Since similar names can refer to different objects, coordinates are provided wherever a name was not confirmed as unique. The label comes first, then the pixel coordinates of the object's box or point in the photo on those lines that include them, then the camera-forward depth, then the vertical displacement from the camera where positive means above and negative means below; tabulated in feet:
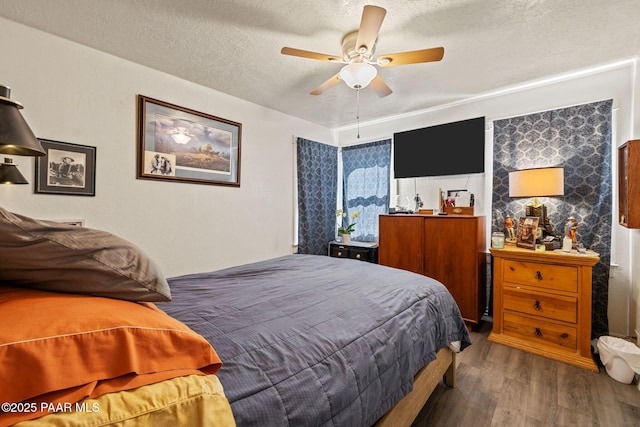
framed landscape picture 8.71 +2.29
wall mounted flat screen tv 10.88 +2.76
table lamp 8.32 +0.96
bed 1.73 -1.29
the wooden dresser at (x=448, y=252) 9.68 -1.39
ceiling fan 5.86 +3.68
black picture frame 7.00 +1.04
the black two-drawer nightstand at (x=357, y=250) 12.70 -1.75
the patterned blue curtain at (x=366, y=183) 13.85 +1.59
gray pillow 2.19 -0.44
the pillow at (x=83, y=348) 1.61 -0.94
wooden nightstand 7.75 -2.62
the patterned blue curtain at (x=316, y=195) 13.35 +0.91
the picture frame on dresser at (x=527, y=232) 8.90 -0.50
